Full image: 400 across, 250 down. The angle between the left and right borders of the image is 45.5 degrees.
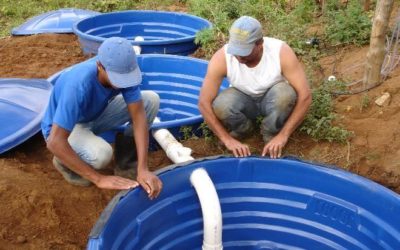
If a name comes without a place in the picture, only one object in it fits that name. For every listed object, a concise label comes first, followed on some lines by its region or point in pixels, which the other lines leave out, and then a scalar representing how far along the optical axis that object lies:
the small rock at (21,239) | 2.34
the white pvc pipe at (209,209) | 2.43
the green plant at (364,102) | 3.17
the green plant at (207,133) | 3.25
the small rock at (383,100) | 3.13
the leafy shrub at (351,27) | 4.08
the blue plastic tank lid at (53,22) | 5.65
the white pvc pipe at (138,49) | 4.37
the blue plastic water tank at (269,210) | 2.40
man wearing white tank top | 2.63
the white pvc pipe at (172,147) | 2.99
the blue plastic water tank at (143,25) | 5.23
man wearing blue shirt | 2.21
